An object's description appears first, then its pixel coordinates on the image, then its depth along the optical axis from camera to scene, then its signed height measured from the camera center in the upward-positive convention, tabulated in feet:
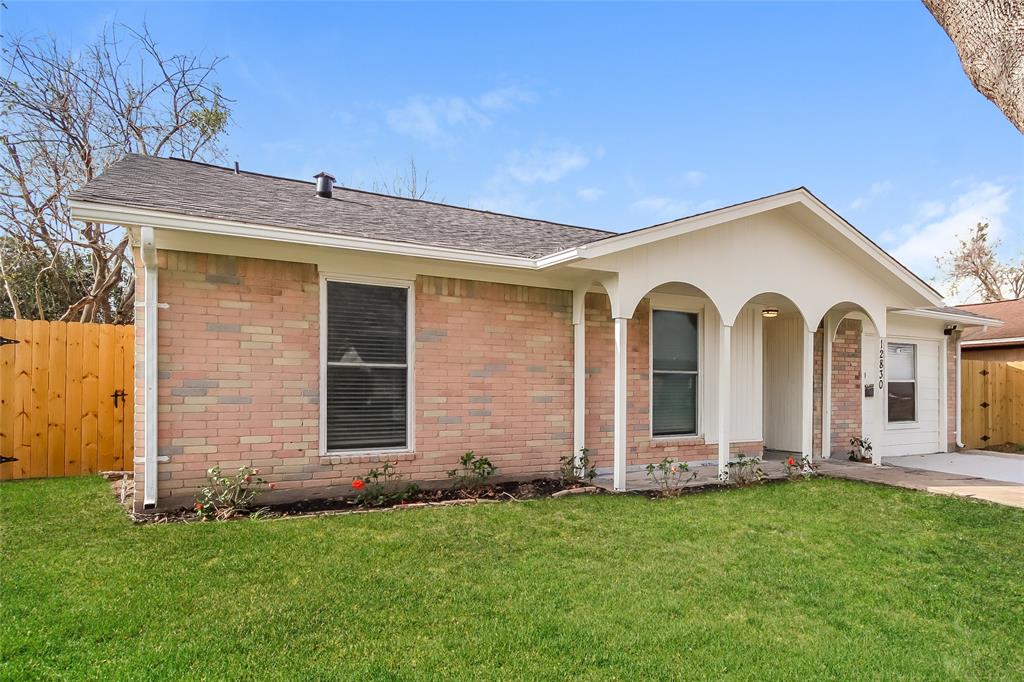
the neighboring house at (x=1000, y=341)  46.44 +1.28
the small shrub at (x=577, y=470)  23.33 -4.81
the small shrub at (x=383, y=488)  19.19 -4.74
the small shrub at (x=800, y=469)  24.81 -5.23
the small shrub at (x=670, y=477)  21.84 -5.19
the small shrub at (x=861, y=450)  30.42 -5.22
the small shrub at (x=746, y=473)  23.54 -5.13
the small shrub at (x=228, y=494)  17.15 -4.42
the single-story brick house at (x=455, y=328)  17.66 +1.10
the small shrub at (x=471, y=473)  21.35 -4.56
